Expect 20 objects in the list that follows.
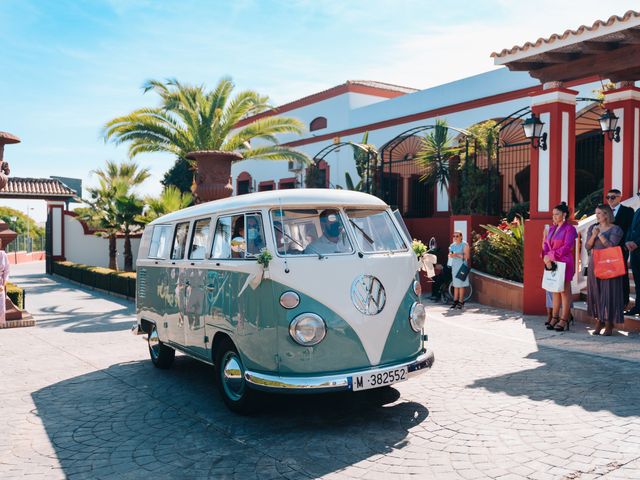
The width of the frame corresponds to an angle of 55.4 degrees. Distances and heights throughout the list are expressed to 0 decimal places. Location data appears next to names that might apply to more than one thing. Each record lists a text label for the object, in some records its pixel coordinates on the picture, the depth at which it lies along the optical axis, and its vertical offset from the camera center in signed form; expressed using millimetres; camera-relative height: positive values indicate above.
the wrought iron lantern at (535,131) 11484 +1895
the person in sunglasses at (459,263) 12766 -672
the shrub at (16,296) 12539 -1360
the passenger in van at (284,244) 5480 -122
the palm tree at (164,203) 17547 +785
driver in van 5574 -60
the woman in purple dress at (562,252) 9445 -326
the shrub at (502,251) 12945 -447
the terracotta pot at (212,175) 15125 +1382
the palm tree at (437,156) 18516 +2312
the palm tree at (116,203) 21219 +970
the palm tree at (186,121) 17516 +3184
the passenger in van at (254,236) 5602 -52
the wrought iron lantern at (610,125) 12664 +2219
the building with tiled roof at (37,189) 28375 +1964
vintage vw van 5195 -591
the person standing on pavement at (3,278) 10492 -829
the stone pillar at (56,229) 27531 +45
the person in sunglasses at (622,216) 9875 +247
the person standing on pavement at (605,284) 9016 -798
